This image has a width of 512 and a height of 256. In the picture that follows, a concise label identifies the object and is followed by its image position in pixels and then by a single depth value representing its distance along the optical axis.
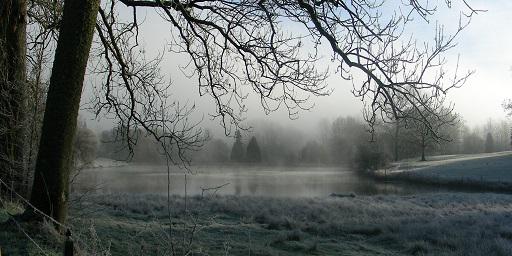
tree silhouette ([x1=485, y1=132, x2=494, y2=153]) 81.38
